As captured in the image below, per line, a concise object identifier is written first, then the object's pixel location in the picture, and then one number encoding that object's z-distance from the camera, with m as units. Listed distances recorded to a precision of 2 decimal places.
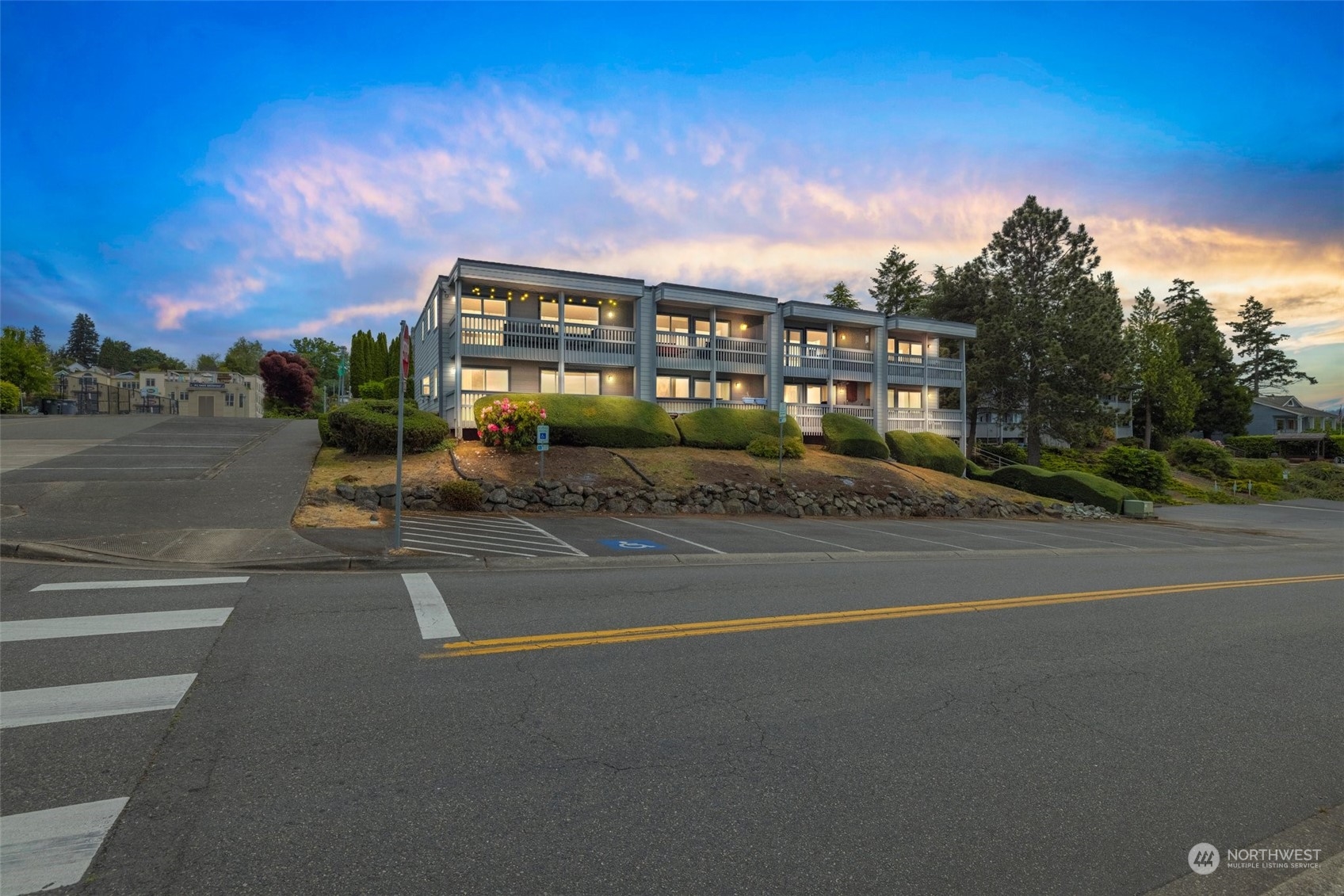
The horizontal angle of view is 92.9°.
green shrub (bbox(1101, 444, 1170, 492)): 37.41
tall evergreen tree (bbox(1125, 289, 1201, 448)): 52.78
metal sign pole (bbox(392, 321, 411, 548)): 9.72
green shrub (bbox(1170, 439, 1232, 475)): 46.22
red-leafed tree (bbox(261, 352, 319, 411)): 59.41
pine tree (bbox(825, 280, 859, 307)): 62.72
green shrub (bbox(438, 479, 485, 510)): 15.53
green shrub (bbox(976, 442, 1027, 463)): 41.94
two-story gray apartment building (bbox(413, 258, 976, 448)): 25.41
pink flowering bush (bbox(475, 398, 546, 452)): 20.22
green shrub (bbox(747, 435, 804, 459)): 24.25
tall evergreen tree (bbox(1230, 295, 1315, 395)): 72.94
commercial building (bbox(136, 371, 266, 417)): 51.03
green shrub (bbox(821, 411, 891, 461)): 27.64
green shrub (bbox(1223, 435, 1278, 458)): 55.09
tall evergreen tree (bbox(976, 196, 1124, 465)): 37.06
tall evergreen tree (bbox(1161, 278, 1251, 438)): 60.94
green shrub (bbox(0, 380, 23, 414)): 37.91
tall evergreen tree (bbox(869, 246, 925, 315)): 57.62
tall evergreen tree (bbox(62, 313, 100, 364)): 135.25
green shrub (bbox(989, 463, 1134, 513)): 28.66
